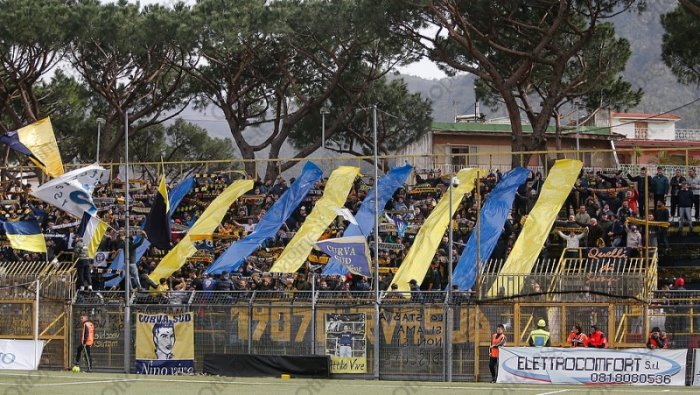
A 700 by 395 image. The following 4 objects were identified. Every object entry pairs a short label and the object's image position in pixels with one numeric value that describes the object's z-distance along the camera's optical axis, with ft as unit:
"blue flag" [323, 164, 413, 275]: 110.63
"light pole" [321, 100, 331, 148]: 158.71
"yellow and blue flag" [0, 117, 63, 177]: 115.65
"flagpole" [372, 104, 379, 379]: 88.22
